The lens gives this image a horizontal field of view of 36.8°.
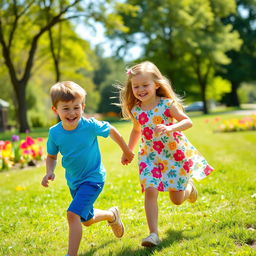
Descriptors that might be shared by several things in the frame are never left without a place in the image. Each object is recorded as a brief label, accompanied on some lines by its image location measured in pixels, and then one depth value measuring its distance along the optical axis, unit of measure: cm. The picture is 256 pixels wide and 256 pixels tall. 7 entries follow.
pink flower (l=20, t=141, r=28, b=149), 905
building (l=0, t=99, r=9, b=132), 3428
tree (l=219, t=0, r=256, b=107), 4481
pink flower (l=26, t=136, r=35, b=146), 894
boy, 336
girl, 390
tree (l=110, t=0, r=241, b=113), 3541
